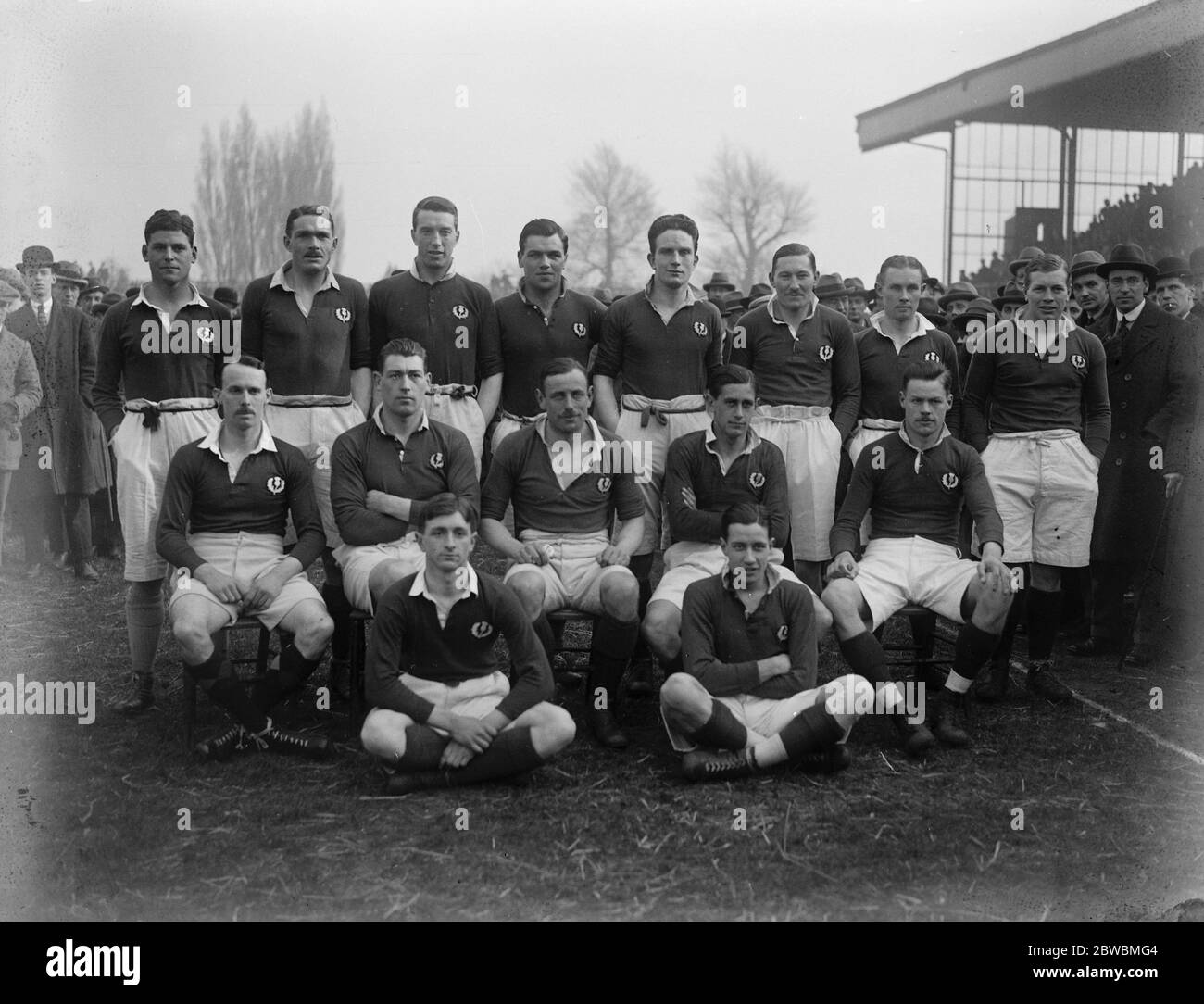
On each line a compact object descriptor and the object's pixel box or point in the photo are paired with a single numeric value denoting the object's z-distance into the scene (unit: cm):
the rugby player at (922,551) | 514
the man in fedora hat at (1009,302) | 895
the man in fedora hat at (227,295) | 1024
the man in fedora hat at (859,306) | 982
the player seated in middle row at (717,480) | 538
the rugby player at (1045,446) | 585
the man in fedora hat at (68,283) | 928
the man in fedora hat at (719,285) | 1234
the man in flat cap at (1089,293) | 736
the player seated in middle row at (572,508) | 520
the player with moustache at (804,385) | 586
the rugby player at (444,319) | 577
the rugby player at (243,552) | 488
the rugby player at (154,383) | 538
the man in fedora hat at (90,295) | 1030
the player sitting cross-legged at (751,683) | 461
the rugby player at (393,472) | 521
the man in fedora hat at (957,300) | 980
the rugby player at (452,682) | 449
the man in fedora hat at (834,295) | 1007
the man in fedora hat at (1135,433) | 649
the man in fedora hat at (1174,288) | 674
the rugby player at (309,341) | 554
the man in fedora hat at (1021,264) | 1027
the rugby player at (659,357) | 586
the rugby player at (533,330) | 589
